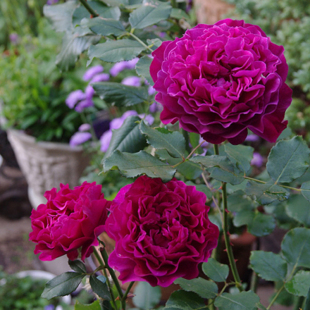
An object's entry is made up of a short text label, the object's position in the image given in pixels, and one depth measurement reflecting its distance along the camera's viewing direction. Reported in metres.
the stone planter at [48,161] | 1.49
